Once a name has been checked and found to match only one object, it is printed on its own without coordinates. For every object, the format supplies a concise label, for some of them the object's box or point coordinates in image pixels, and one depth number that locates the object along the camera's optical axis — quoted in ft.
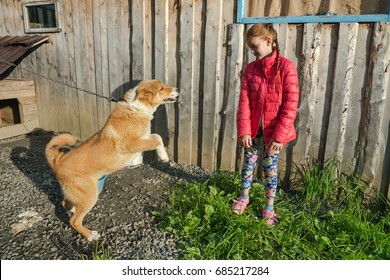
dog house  19.93
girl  8.98
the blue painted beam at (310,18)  10.01
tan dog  10.07
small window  19.29
